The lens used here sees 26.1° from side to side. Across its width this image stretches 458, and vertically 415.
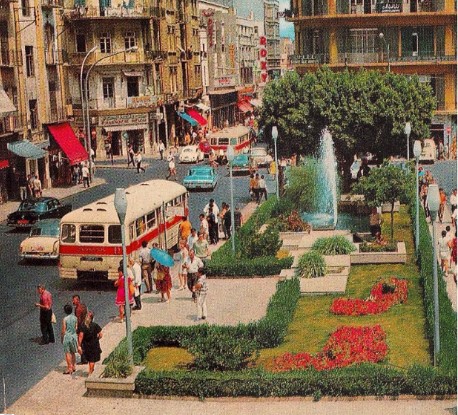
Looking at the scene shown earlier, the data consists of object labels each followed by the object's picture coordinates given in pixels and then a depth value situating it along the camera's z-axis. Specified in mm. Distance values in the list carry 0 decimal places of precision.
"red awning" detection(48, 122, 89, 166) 35000
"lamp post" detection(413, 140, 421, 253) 22938
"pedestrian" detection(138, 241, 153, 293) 26172
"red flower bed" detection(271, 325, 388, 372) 19094
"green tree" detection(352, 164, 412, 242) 26641
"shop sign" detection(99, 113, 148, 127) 29995
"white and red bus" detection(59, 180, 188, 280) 25812
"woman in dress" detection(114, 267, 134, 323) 22953
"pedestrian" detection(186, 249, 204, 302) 24703
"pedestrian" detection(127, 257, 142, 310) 24141
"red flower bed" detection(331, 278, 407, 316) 21672
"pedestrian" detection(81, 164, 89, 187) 31178
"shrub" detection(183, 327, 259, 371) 19156
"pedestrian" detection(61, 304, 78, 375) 20203
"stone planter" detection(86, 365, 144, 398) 18797
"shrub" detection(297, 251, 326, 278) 24531
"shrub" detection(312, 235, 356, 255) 25094
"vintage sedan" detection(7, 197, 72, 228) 34531
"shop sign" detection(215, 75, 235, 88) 23959
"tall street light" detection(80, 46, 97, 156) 30573
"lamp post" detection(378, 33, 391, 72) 21906
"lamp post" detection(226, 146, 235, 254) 27178
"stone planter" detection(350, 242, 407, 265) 25344
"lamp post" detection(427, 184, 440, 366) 17984
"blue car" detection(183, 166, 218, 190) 33719
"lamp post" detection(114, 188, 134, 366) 19234
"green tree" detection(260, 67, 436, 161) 24344
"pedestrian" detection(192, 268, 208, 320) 22703
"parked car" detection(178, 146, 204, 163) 31584
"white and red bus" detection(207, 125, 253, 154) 28812
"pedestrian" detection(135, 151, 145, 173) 28984
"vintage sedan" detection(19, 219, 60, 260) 29219
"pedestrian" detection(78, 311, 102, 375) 19984
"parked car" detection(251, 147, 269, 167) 35744
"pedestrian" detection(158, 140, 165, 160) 29730
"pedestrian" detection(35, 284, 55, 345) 21953
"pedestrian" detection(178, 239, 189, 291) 26016
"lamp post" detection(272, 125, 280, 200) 28969
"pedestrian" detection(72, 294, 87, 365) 20641
